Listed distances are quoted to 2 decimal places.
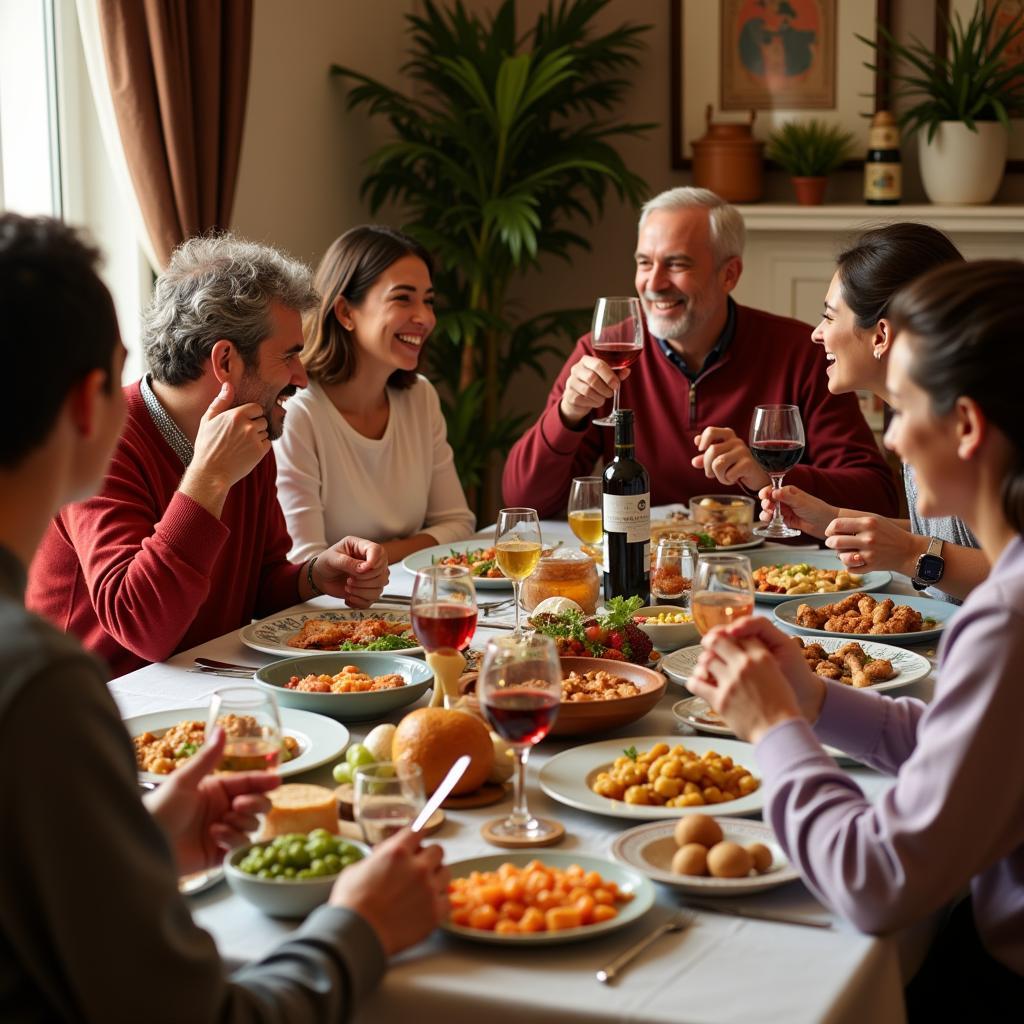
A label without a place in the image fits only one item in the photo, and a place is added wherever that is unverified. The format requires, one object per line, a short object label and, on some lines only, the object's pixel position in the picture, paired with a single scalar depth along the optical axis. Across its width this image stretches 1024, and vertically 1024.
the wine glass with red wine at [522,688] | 1.45
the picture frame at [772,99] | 5.10
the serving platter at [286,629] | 2.19
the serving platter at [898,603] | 2.22
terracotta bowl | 1.78
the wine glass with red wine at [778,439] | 2.59
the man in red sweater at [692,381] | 3.44
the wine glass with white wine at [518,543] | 2.24
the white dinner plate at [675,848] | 1.35
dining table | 1.17
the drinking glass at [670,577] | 2.47
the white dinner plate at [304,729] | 1.70
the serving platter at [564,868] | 1.25
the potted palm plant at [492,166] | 4.86
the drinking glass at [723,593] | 1.66
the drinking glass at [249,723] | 1.40
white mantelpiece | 4.79
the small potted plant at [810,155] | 5.09
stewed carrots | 1.27
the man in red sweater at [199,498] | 2.21
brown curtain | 3.77
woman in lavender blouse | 1.25
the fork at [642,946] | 1.21
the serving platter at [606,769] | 1.53
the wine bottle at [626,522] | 2.29
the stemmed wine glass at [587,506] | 2.64
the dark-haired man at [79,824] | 0.99
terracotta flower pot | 5.09
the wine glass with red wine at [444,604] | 1.76
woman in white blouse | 3.24
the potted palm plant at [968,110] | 4.73
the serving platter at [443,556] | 2.62
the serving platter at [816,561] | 2.60
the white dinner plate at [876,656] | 1.97
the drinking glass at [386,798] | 1.33
